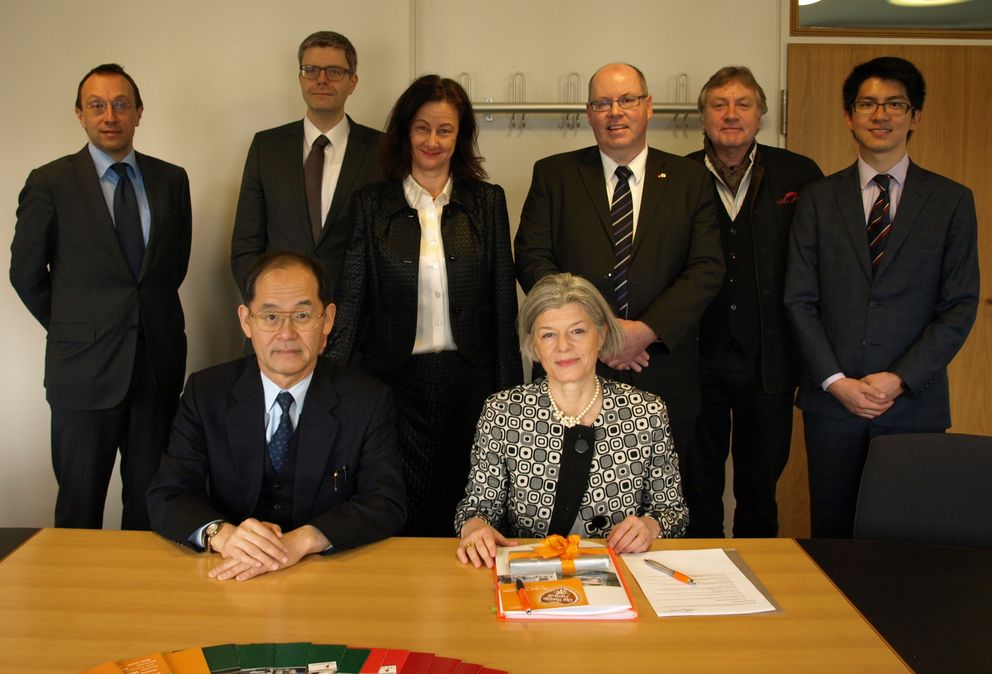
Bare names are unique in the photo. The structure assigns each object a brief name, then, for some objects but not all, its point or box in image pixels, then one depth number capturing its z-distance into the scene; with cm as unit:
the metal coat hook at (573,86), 402
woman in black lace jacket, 287
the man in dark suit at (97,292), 308
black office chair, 206
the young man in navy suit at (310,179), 331
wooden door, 407
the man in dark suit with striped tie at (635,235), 284
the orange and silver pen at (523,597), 154
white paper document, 156
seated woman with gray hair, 210
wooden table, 140
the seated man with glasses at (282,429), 205
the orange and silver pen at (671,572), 168
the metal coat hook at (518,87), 402
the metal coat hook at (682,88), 404
